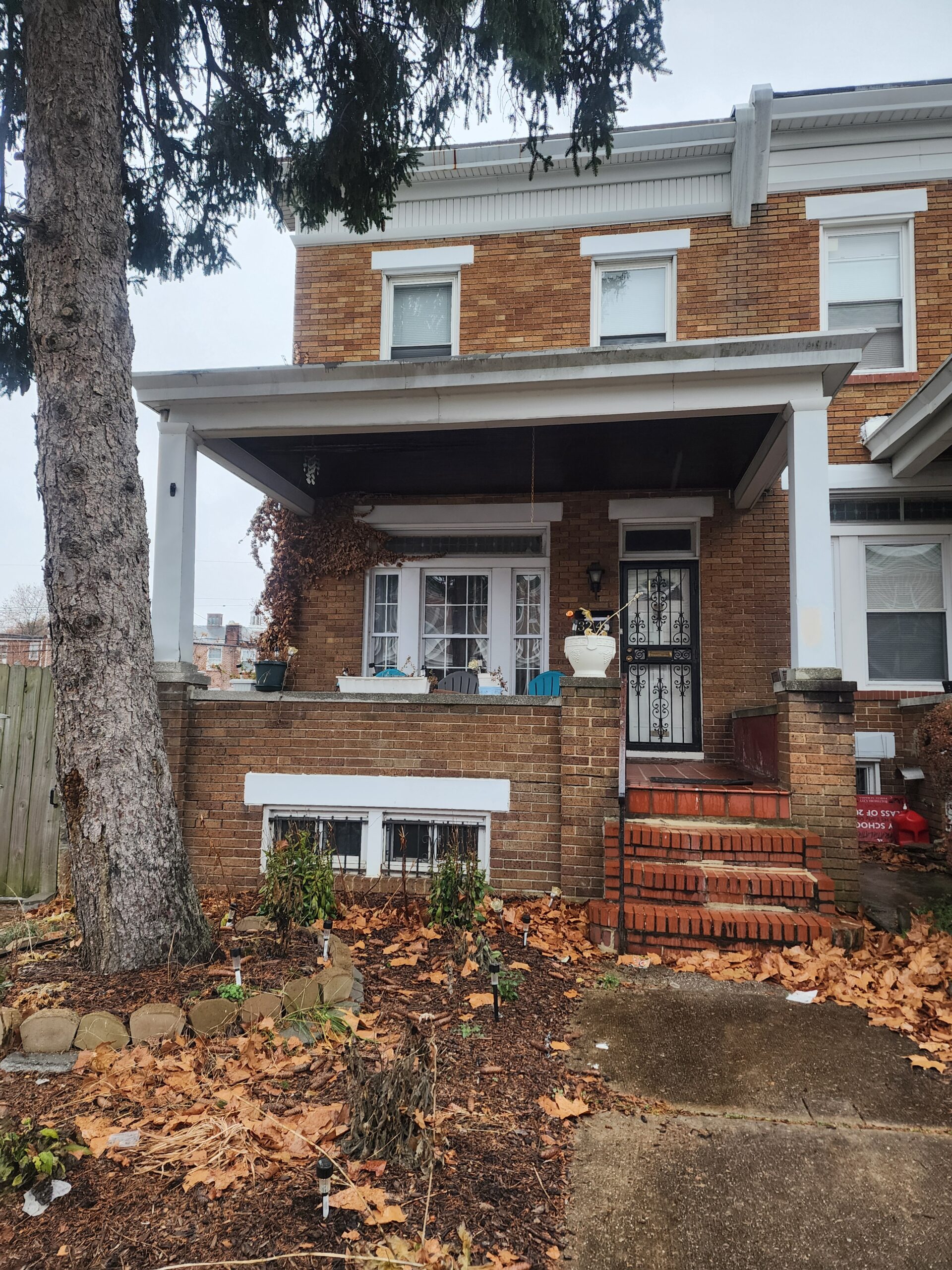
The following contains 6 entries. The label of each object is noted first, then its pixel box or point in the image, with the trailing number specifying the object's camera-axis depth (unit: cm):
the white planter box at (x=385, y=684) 638
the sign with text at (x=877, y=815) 775
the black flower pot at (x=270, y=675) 758
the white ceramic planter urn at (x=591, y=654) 549
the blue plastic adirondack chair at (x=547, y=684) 809
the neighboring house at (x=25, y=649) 2078
